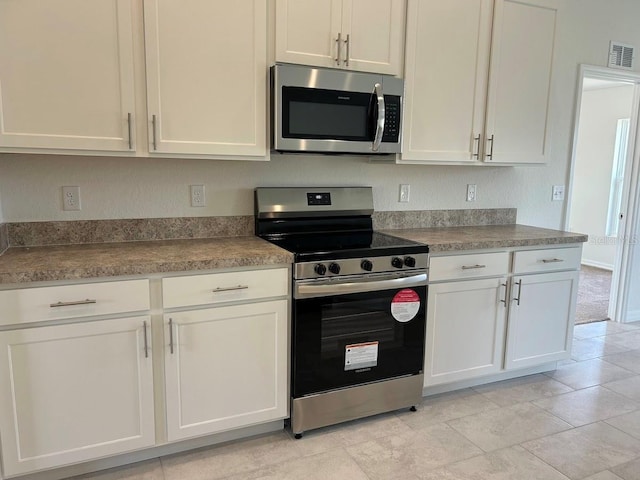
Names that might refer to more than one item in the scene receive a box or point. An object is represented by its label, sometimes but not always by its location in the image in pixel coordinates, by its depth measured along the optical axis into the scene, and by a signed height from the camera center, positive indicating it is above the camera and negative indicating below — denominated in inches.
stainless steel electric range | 89.7 -27.5
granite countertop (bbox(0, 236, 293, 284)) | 72.2 -14.8
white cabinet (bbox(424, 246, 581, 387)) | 105.0 -30.9
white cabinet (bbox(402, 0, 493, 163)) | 104.9 +22.4
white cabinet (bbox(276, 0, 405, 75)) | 91.9 +28.4
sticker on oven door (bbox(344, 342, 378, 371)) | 94.6 -36.0
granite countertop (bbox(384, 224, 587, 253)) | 103.6 -13.7
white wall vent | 145.3 +38.7
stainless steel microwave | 92.4 +13.0
